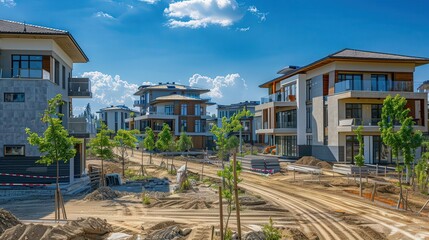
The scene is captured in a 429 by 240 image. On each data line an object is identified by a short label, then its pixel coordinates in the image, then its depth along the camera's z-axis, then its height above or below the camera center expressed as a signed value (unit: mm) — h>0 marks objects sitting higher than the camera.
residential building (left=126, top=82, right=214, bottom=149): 69875 +3204
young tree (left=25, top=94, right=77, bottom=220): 16656 -243
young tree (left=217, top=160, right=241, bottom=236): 12512 -1278
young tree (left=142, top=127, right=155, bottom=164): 41438 -730
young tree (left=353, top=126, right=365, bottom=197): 23641 -1532
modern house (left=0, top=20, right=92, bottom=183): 25438 +3052
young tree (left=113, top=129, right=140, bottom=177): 34031 -165
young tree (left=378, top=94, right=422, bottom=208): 20266 +168
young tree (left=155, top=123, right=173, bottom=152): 41147 -418
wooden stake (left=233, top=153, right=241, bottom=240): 12008 -1518
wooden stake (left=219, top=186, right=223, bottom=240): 11676 -2702
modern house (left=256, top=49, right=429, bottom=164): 37125 +3493
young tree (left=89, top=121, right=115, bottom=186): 29703 -668
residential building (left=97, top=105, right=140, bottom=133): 100625 +4641
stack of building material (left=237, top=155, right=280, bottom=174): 35719 -2746
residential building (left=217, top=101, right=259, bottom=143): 85062 +3599
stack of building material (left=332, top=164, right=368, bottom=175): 31906 -2879
